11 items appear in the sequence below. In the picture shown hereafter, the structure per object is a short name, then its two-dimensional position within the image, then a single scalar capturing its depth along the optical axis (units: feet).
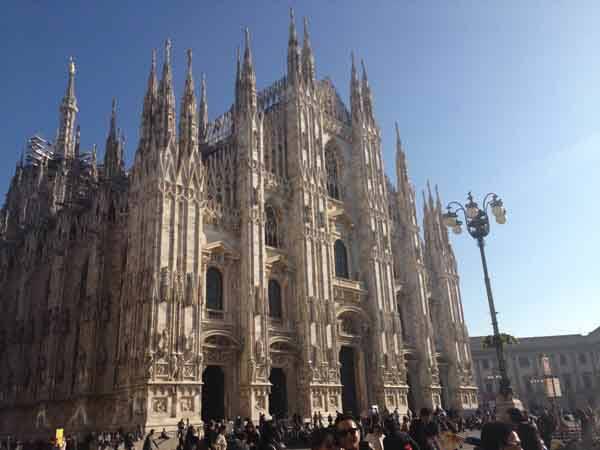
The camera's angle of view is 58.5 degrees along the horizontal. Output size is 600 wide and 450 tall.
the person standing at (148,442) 65.00
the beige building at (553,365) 231.09
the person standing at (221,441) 49.86
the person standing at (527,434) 21.02
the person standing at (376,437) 30.59
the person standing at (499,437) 17.85
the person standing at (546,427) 42.82
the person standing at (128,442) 68.49
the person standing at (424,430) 26.76
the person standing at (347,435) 16.55
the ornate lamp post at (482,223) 57.00
